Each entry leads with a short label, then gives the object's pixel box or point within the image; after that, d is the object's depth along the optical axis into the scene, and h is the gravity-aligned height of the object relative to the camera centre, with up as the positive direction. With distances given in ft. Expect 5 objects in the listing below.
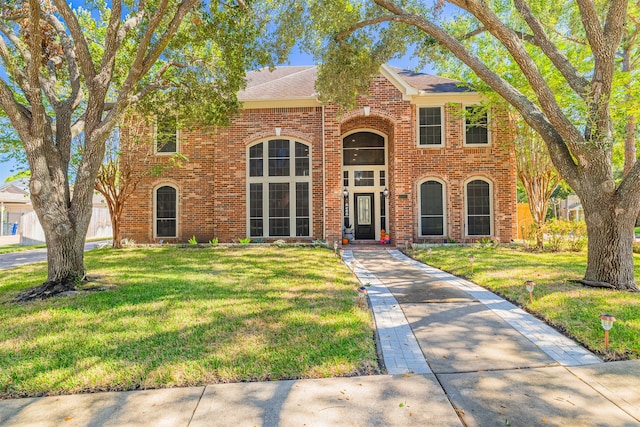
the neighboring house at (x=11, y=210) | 81.51 +3.06
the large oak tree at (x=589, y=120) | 17.38 +5.43
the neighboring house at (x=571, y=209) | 102.53 +2.82
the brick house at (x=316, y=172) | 39.40 +5.89
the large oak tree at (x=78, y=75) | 17.43 +9.04
